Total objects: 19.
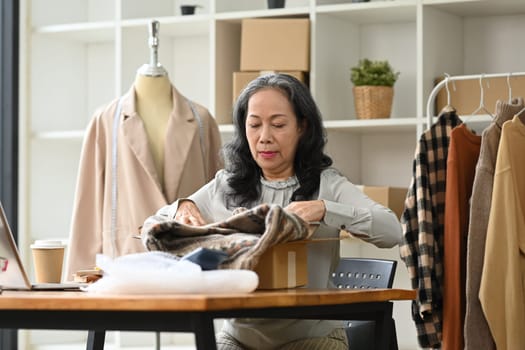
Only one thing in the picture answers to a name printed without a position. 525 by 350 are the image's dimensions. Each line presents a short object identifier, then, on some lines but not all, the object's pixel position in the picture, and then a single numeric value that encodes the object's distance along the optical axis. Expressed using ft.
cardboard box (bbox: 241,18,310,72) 19.86
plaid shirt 14.68
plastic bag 9.07
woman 12.28
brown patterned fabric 9.70
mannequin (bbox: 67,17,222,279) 17.93
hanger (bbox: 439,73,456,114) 15.35
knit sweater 14.36
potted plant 19.71
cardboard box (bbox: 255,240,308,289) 10.18
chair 12.71
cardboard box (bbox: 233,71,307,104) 20.13
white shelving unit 19.98
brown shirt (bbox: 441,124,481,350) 14.64
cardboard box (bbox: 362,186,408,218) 19.23
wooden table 8.39
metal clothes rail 16.57
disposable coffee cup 11.82
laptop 10.25
